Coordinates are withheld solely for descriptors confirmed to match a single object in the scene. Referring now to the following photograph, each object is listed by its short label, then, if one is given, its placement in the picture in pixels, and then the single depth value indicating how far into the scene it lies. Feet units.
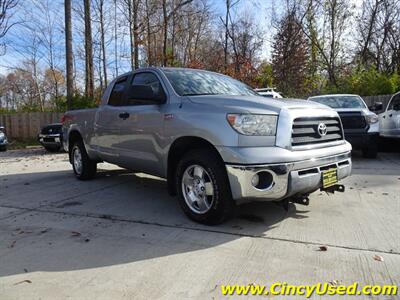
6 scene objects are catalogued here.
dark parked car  42.96
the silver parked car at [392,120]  27.91
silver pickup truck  11.98
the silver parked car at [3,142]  47.41
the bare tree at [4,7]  60.34
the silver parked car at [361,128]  27.71
